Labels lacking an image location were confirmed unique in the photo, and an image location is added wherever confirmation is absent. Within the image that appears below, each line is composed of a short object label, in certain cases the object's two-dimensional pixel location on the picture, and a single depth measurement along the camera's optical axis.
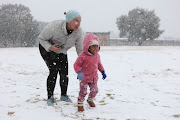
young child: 2.86
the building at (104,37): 39.38
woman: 3.01
